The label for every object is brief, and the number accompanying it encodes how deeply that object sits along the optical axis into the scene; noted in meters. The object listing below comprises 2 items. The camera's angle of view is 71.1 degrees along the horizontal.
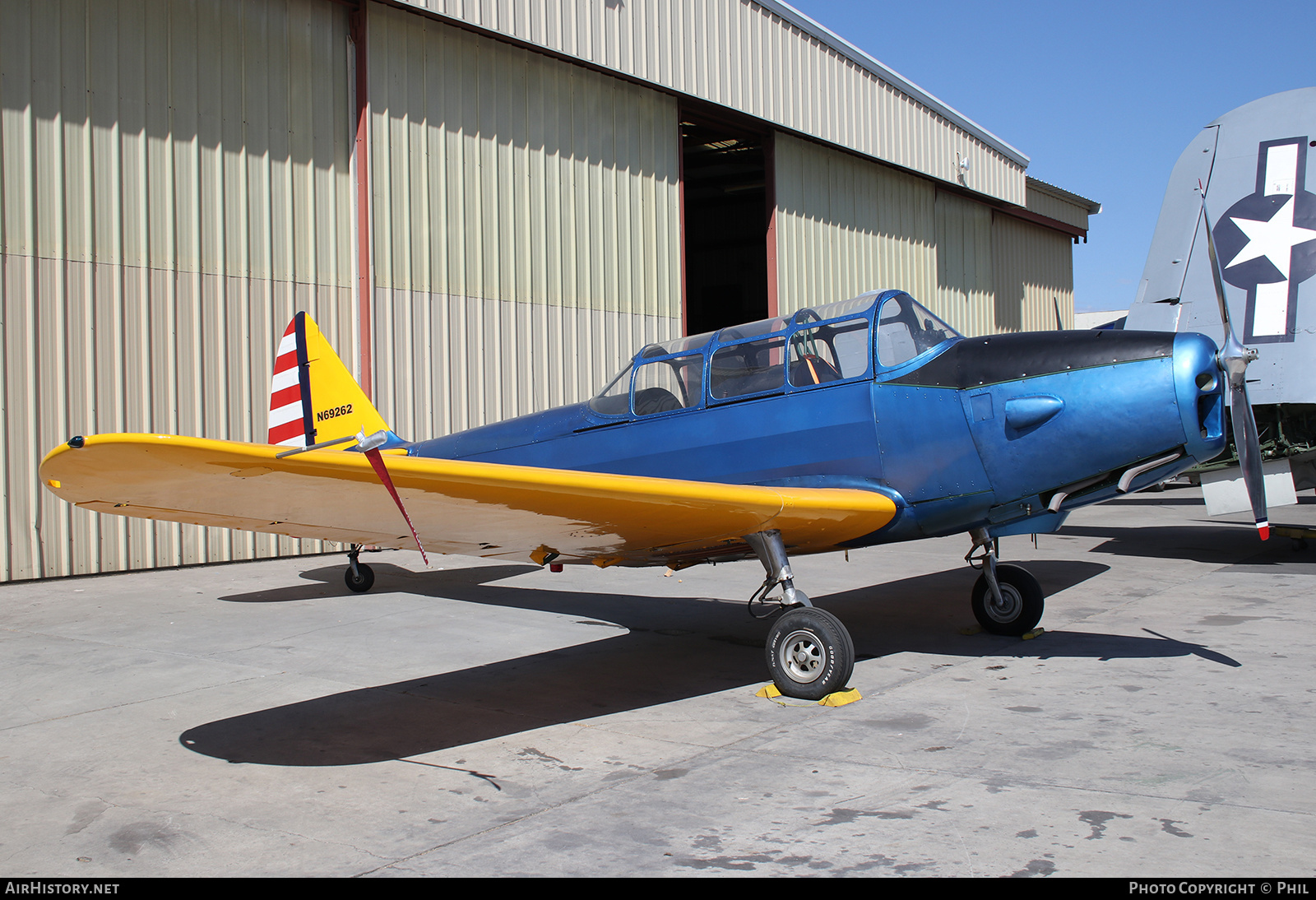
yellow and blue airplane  3.98
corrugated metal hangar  9.45
